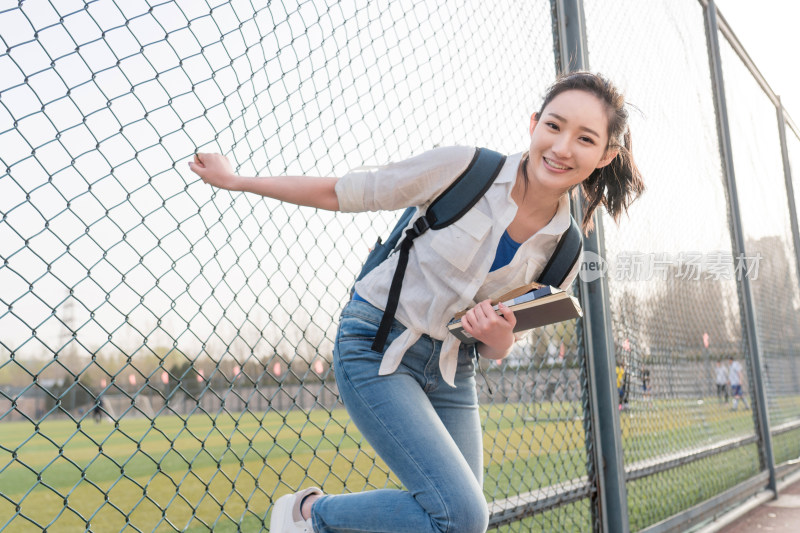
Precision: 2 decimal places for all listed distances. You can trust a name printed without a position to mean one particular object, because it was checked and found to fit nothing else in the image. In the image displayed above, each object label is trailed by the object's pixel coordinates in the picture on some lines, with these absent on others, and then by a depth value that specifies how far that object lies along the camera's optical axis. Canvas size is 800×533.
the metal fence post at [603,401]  3.29
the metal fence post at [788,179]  9.59
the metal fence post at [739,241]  5.96
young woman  1.64
